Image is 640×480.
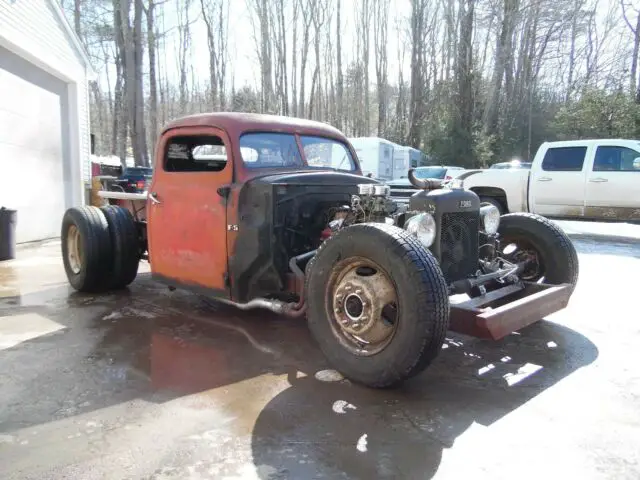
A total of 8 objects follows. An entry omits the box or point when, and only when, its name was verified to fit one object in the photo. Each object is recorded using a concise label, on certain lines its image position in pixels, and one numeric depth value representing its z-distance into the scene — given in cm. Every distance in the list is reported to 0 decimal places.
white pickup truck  1082
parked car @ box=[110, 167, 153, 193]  1317
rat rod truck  315
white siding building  978
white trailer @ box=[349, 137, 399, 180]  2256
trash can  838
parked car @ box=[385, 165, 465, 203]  1869
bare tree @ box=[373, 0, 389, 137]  3706
